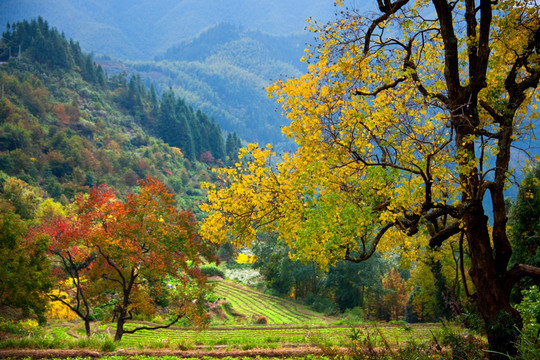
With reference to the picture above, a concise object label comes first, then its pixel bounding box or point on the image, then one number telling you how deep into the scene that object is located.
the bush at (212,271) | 40.82
